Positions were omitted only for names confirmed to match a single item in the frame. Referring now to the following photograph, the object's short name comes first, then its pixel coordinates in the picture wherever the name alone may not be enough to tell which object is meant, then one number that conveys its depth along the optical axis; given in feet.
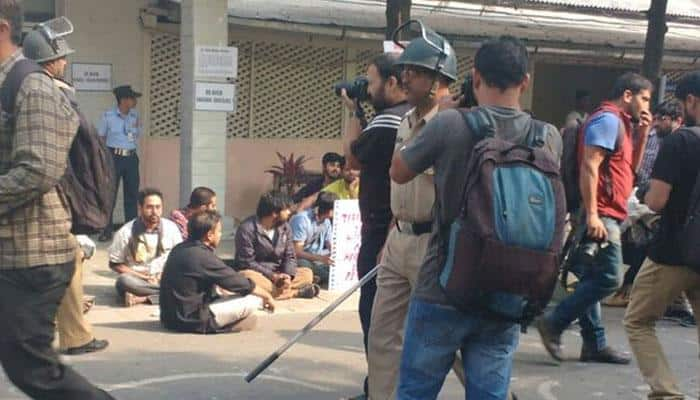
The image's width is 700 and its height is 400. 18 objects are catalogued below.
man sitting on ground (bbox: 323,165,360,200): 32.19
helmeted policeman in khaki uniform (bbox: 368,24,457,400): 14.46
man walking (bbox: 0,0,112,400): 12.44
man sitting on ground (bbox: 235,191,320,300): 28.04
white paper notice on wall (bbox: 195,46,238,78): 33.47
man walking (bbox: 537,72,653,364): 20.57
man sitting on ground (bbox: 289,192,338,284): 30.32
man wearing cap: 35.86
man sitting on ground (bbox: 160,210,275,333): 23.47
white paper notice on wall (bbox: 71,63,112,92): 36.88
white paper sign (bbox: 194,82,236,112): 33.71
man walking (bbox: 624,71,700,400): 16.97
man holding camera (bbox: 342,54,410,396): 16.43
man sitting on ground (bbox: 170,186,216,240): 27.71
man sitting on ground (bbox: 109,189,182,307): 26.55
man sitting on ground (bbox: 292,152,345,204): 34.81
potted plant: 40.45
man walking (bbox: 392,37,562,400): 11.98
